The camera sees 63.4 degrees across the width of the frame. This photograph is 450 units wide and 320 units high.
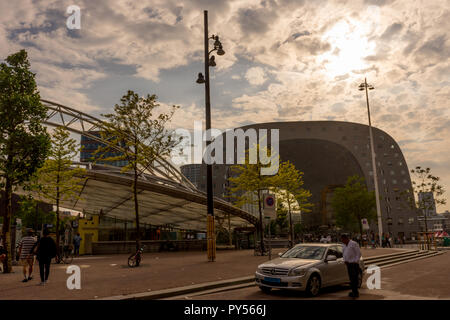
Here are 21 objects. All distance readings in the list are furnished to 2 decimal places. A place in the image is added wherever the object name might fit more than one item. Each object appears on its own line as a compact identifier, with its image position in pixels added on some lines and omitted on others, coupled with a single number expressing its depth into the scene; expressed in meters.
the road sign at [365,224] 35.83
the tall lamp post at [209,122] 18.62
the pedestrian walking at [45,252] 11.36
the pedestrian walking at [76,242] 26.12
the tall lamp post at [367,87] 41.26
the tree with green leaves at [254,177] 27.58
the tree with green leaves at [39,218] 66.44
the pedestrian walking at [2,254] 14.95
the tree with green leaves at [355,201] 55.78
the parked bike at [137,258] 17.14
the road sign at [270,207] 15.89
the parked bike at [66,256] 20.73
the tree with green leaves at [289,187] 29.20
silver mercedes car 9.35
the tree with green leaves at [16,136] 15.29
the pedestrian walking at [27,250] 12.16
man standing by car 9.18
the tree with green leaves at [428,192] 40.06
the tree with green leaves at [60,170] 24.95
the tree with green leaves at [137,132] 19.31
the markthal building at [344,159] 96.06
